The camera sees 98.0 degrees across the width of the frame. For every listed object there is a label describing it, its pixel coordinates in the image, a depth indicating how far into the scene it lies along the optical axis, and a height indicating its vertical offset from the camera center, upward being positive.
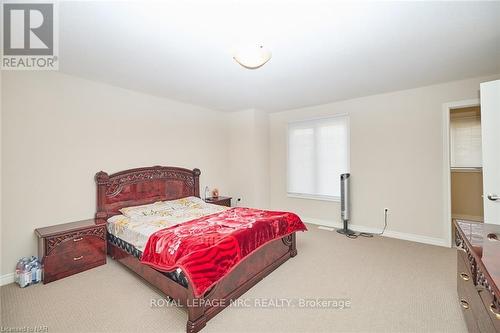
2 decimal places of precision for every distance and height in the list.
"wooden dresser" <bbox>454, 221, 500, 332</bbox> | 1.10 -0.68
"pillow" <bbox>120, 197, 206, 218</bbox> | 3.08 -0.61
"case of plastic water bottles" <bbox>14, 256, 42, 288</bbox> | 2.28 -1.09
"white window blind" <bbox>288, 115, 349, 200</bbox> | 4.33 +0.21
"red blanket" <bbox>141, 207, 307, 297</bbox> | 1.72 -0.71
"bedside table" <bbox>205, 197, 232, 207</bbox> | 4.33 -0.67
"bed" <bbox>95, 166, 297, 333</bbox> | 1.81 -0.96
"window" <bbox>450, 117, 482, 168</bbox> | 4.45 +0.47
